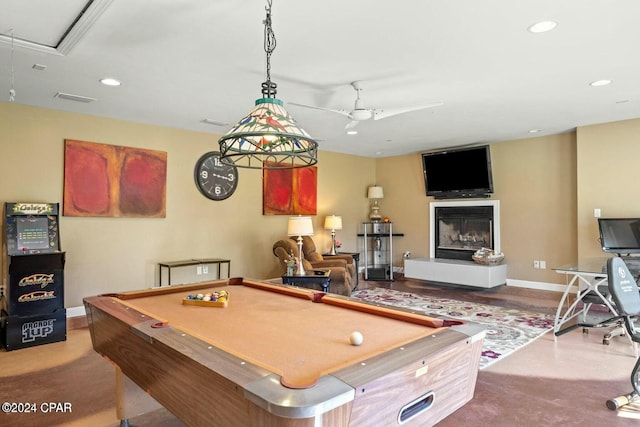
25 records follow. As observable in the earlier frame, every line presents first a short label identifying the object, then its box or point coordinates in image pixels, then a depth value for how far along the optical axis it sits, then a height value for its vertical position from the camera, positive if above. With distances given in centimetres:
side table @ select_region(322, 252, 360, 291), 663 -56
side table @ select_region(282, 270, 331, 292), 454 -64
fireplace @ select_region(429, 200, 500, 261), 669 -9
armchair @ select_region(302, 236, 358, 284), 586 -55
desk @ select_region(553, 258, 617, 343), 346 -58
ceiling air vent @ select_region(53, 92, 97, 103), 390 +130
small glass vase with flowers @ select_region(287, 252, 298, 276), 484 -53
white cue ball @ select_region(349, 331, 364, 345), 155 -45
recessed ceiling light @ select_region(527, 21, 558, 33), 252 +127
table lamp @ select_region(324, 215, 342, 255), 694 +0
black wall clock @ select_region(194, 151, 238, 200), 564 +69
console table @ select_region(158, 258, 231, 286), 503 -50
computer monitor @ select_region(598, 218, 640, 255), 470 -15
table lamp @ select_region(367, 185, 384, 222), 786 +53
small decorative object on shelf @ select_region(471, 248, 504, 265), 624 -54
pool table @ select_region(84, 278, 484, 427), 110 -48
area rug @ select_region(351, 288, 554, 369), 364 -110
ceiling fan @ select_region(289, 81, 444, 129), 369 +107
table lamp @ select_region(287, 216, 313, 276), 518 -4
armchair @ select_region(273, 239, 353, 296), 531 -61
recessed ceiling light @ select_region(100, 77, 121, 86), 350 +129
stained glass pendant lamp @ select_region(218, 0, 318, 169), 184 +46
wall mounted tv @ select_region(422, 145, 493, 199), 651 +87
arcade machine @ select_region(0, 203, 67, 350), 368 -52
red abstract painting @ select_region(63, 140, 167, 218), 458 +55
